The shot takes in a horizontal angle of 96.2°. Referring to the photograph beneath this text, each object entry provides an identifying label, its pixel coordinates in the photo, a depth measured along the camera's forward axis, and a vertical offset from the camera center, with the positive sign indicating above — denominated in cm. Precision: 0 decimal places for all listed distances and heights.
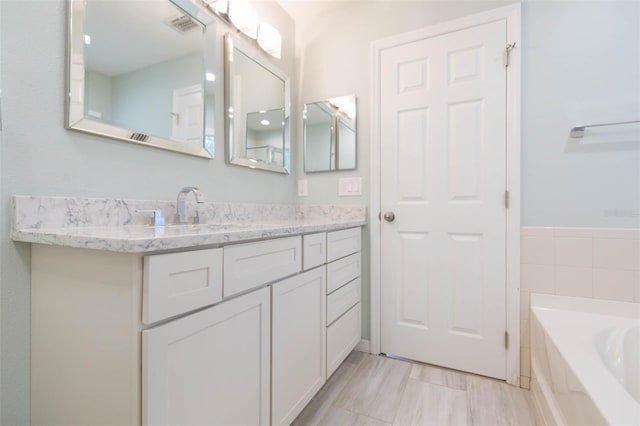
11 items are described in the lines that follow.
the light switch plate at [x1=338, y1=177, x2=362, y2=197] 196 +18
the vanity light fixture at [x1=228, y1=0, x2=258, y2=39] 154 +109
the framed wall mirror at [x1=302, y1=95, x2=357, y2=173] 198 +56
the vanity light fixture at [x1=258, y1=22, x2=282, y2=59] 175 +109
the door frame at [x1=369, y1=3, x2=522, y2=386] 155 +20
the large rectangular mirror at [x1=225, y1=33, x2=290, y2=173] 157 +64
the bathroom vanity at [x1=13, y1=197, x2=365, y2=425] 62 -30
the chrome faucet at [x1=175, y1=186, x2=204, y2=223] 120 +2
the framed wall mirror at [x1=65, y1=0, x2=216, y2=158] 97 +55
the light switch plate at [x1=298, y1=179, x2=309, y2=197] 214 +18
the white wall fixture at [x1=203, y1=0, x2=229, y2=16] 143 +105
